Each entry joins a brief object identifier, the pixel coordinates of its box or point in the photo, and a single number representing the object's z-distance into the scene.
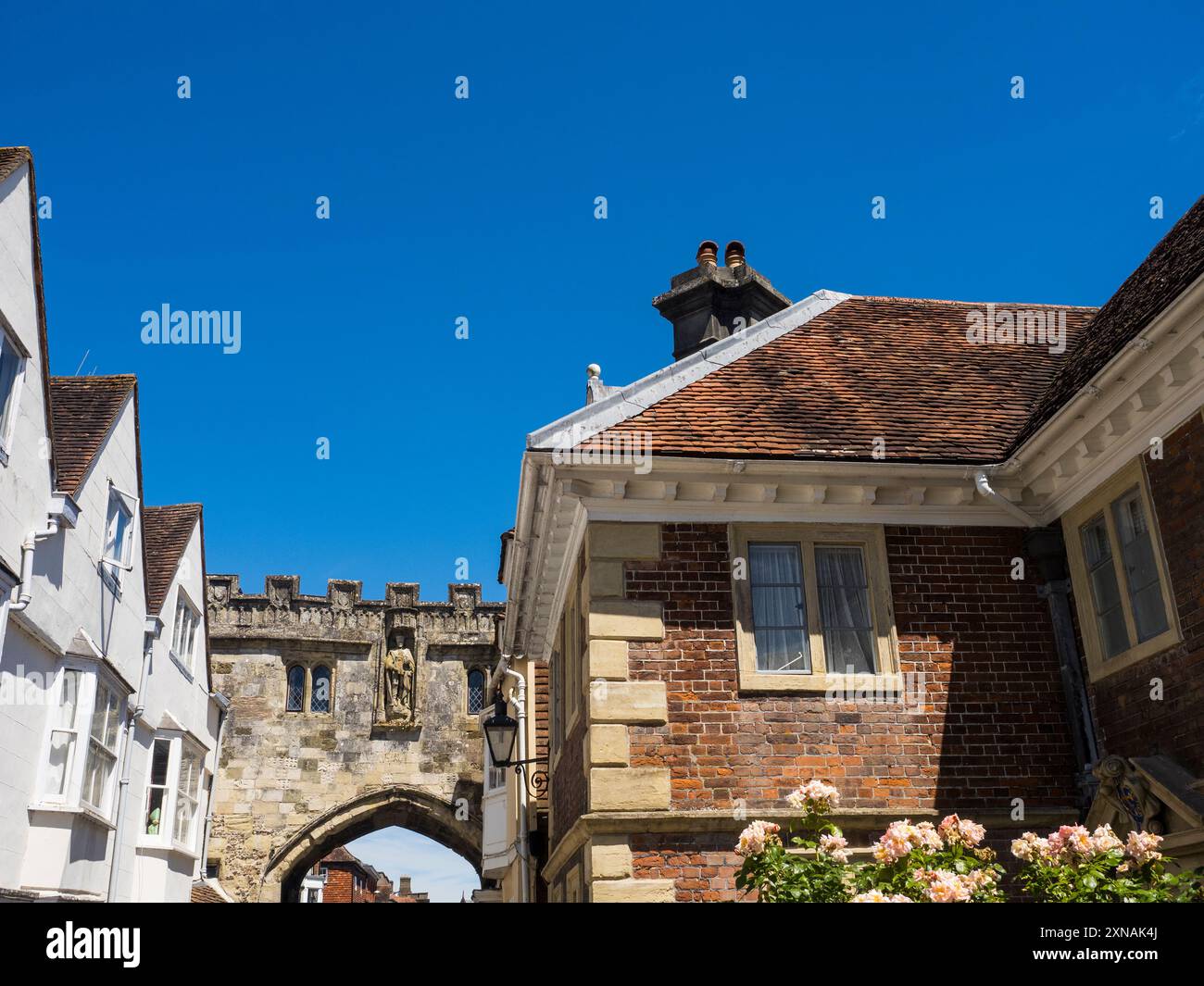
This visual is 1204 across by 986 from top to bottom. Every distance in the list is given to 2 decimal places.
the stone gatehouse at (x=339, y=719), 30.89
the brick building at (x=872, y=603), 8.79
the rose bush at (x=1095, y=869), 6.05
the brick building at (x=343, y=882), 46.12
